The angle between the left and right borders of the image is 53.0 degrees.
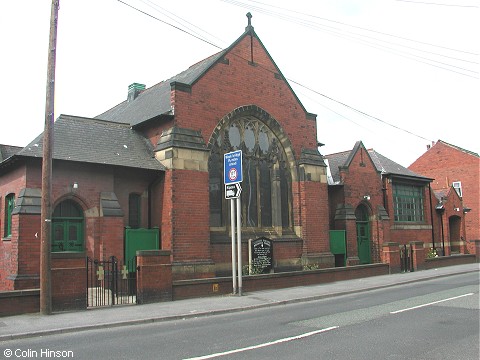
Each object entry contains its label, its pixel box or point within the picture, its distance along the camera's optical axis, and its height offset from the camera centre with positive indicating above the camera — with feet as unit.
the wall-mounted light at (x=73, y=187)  54.95 +5.67
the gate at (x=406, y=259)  82.02 -5.08
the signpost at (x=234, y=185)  51.19 +5.21
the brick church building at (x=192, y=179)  54.65 +7.31
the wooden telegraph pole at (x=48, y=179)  38.75 +4.80
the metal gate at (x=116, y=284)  44.87 -5.19
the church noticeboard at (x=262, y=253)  63.16 -2.73
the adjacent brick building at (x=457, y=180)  117.29 +14.16
